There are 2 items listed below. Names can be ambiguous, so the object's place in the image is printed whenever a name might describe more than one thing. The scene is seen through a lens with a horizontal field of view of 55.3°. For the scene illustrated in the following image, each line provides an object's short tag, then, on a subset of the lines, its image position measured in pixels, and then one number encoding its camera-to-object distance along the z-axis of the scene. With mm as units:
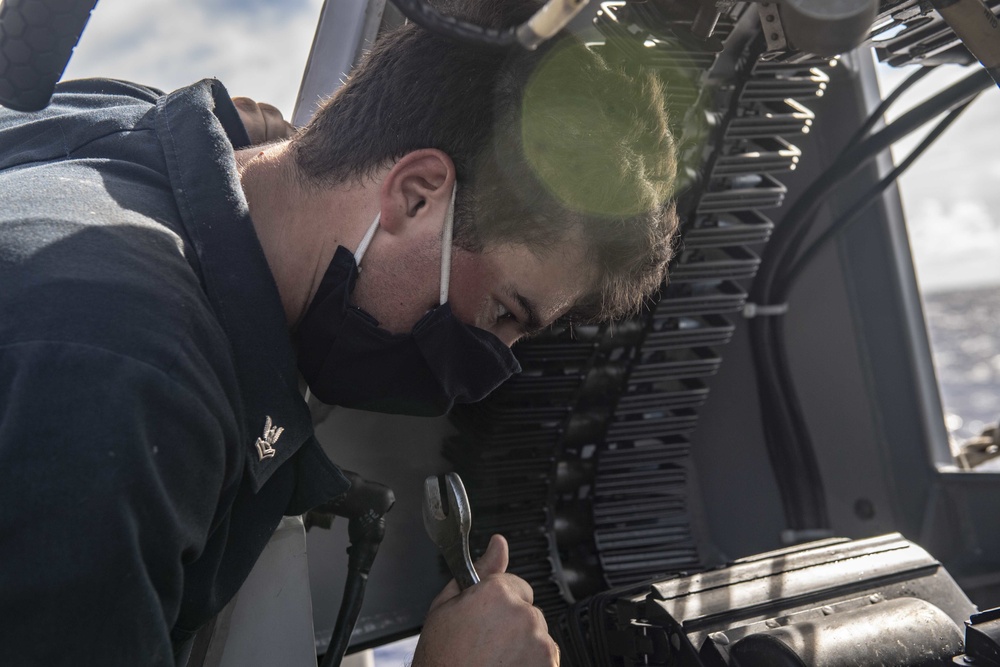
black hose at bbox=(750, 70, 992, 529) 1886
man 749
